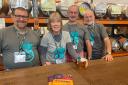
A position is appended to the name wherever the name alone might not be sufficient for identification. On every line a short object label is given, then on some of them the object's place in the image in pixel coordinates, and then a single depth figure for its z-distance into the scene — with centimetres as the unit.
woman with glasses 105
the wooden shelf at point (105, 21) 136
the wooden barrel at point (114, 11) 165
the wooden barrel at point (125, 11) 171
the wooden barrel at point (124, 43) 176
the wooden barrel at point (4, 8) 127
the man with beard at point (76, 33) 122
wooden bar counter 82
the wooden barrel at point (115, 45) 174
